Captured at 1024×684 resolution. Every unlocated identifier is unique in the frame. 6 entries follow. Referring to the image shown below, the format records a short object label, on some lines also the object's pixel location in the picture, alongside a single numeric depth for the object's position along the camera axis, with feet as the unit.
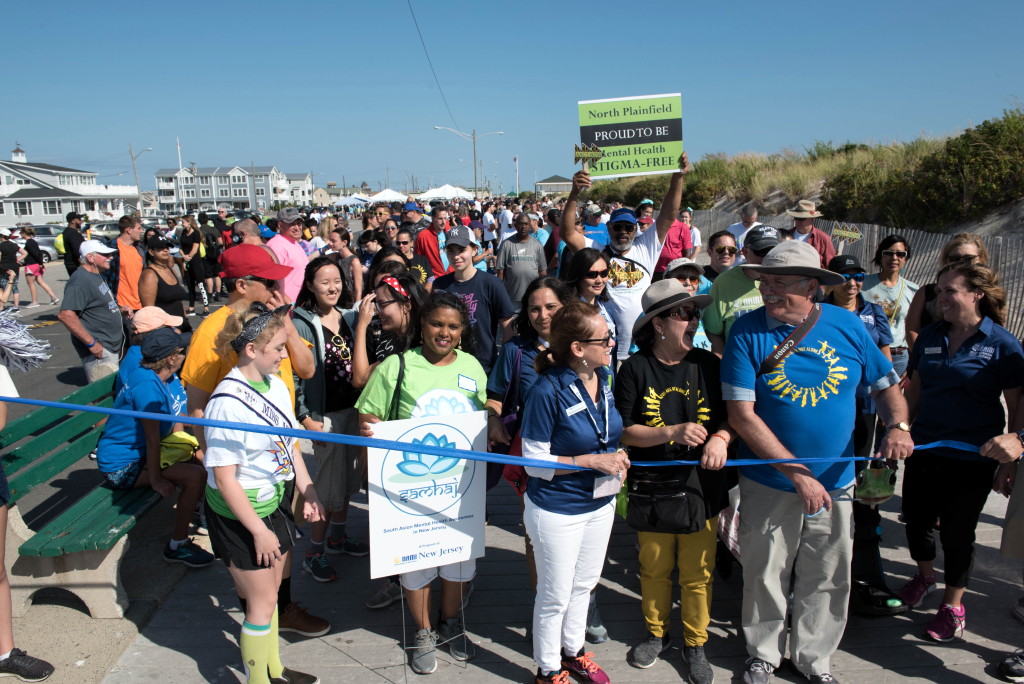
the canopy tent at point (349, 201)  192.07
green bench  11.75
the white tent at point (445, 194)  167.36
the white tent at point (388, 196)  192.20
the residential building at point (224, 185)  444.55
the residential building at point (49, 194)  245.65
